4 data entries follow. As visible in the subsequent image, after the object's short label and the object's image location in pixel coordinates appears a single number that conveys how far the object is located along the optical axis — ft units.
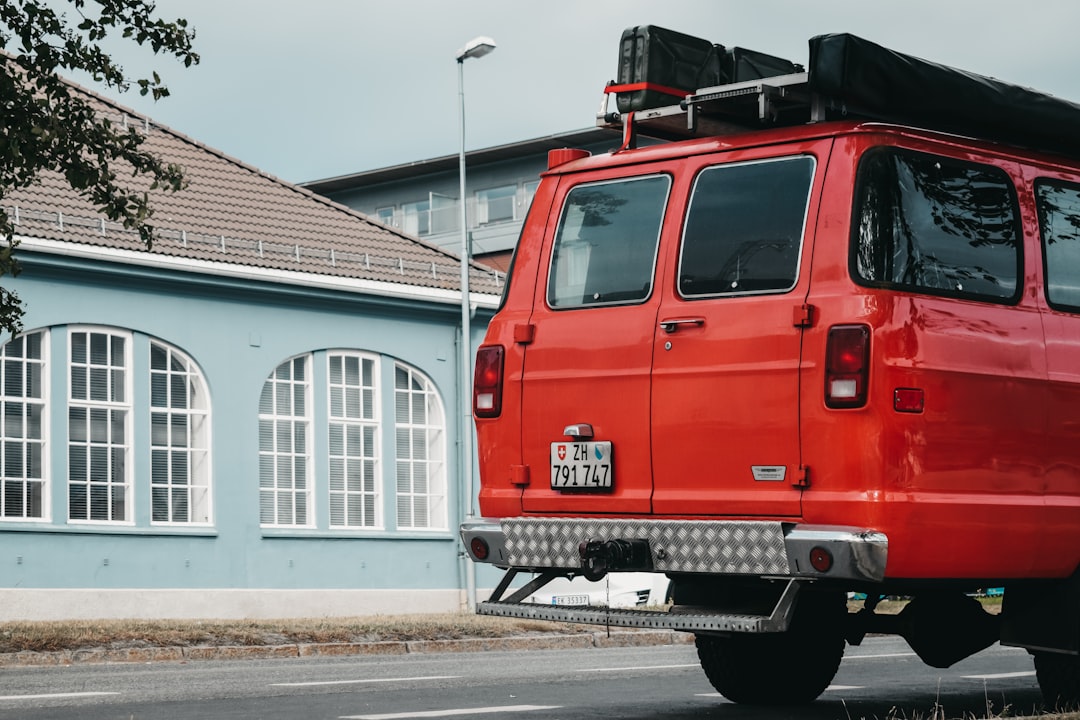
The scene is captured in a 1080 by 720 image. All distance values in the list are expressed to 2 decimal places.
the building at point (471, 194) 196.75
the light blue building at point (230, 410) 72.08
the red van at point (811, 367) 22.12
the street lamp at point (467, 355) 85.46
